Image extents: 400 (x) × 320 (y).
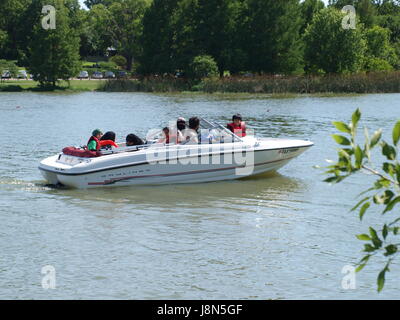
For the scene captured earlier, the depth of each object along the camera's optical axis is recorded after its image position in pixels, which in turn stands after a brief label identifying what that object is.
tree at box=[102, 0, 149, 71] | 98.50
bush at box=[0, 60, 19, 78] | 78.56
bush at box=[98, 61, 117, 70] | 106.50
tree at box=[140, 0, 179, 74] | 73.38
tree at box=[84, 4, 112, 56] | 104.38
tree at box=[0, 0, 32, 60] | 99.81
